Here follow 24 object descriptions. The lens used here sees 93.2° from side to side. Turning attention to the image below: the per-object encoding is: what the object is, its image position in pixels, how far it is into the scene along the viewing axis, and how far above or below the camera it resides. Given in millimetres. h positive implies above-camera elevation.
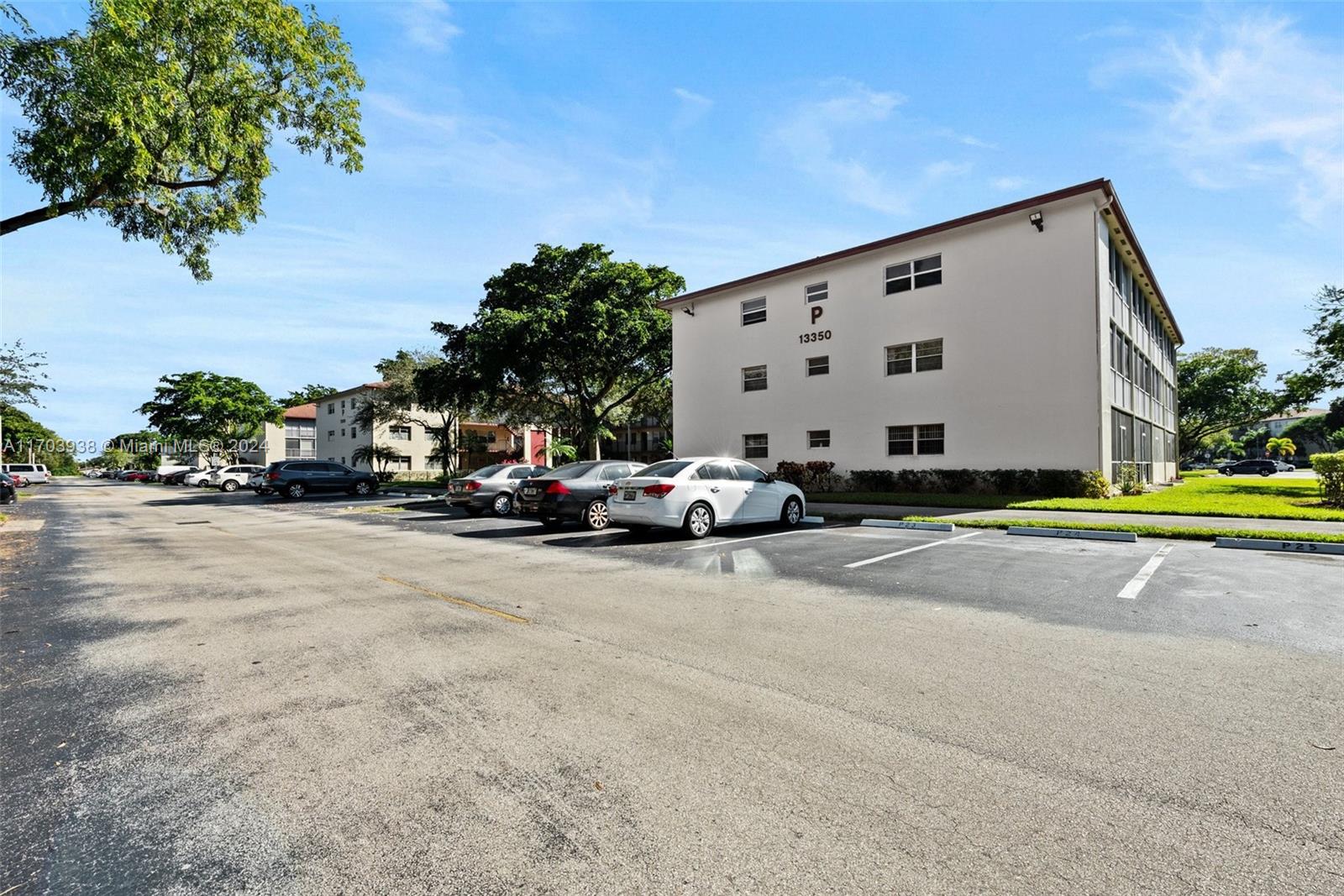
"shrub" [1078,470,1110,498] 18359 -709
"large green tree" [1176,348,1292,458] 53562 +6154
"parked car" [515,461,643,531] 13789 -636
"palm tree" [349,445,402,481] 48438 +871
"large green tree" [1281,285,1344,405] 25953 +4280
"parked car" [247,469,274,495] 29781 -906
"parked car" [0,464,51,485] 49750 -264
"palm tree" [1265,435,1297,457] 77875 +1589
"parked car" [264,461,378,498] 28906 -579
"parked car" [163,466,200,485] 54753 -839
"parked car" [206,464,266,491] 41184 -600
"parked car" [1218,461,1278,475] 49000 -695
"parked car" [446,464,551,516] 18188 -707
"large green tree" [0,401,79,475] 73125 +3256
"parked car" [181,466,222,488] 48062 -864
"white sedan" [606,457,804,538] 11523 -618
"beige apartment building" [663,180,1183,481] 19125 +4058
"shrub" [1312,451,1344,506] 16906 -436
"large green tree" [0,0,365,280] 12117 +7616
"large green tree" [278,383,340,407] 83500 +9493
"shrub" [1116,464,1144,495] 20609 -693
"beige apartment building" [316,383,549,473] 57656 +2685
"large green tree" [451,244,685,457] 28219 +6151
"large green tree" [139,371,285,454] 62562 +5830
